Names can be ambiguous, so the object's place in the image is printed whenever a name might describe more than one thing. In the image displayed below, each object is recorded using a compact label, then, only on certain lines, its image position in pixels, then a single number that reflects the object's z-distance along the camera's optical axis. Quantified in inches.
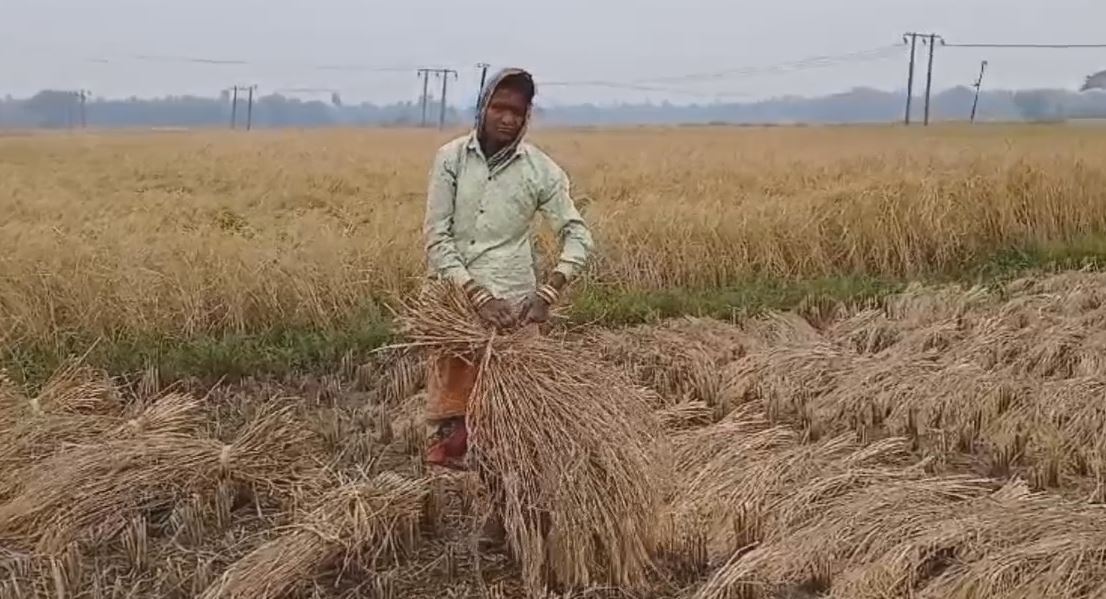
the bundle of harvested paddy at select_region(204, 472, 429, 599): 114.4
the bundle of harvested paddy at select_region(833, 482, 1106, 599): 106.1
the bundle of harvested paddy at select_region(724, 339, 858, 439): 179.2
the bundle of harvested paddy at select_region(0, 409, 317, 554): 129.0
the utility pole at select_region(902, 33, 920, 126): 1632.6
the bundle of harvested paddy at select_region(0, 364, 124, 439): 154.9
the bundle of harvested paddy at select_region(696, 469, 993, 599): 115.6
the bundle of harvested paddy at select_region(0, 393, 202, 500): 141.4
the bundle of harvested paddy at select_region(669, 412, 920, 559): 128.4
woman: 122.6
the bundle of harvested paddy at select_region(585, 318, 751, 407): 192.4
